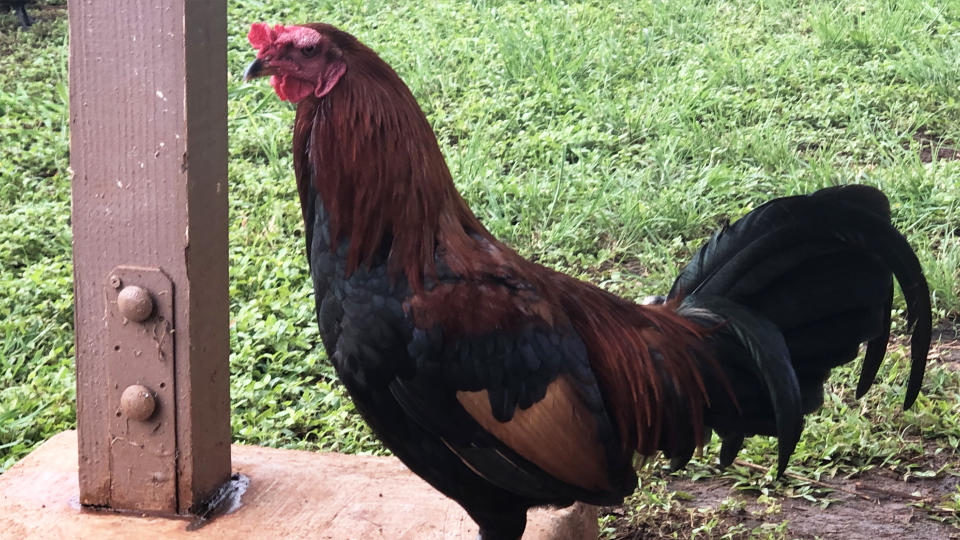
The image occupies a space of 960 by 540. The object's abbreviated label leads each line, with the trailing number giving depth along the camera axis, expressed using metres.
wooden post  2.22
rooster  2.16
